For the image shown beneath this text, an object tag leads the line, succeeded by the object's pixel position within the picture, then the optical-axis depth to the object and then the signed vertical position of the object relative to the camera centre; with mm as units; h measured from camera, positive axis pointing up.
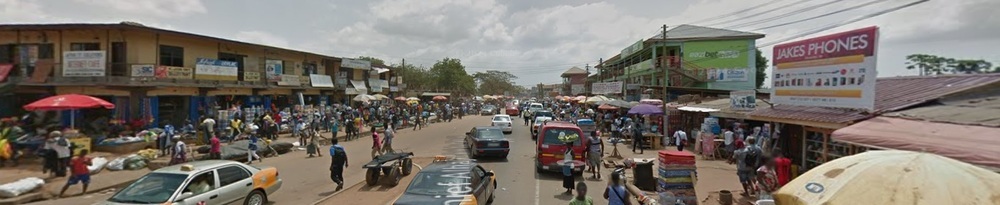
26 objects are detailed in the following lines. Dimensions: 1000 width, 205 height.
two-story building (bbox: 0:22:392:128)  19922 +904
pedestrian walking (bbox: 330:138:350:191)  12562 -1788
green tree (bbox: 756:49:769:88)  61906 +4181
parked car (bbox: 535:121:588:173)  14086 -1455
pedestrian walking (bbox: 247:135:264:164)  17750 -2122
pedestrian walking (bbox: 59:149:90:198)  11633 -1941
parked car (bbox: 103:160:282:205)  8219 -1729
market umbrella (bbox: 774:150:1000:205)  3666 -613
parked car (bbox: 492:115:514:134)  29469 -1644
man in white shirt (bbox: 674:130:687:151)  19578 -1547
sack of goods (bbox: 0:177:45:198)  11203 -2326
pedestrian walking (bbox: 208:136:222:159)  16297 -1951
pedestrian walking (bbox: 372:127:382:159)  17219 -1815
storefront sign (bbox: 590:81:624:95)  37656 +841
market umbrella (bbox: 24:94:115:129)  15383 -488
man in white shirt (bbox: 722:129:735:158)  17406 -1443
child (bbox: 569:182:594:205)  7077 -1450
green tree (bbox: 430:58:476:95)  73438 +3028
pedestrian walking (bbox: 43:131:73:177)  13452 -1733
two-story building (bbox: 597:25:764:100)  38344 +3343
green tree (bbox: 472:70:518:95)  114712 +3342
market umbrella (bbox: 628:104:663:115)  22041 -487
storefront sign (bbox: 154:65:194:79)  21719 +791
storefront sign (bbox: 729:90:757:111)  17334 +20
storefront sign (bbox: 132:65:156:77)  20828 +797
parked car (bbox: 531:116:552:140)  27450 -1573
